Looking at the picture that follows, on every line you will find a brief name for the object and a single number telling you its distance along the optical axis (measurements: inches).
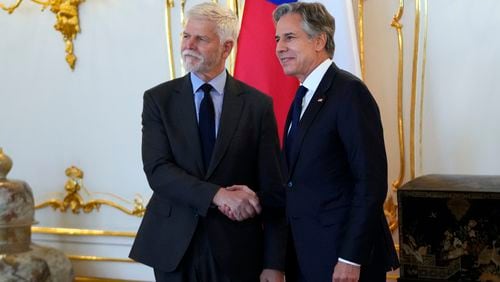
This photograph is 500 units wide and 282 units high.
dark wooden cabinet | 187.3
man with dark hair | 173.1
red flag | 225.0
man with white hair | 188.9
